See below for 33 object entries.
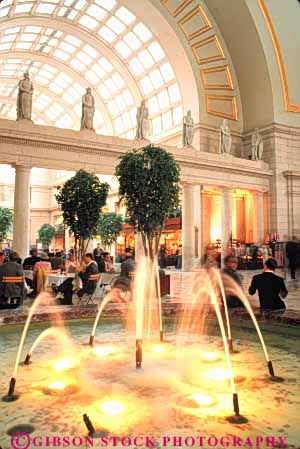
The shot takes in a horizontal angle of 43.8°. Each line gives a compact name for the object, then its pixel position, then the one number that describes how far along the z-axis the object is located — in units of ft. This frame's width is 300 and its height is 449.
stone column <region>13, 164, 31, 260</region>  48.29
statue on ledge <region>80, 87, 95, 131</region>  54.95
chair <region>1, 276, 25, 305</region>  23.08
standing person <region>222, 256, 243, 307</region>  19.94
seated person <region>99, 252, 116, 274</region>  40.04
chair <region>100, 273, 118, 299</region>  33.91
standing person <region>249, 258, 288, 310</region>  18.60
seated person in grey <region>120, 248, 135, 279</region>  29.91
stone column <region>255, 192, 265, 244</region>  75.00
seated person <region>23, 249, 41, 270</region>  37.35
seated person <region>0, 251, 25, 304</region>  23.12
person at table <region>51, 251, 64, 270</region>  50.76
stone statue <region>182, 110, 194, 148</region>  64.49
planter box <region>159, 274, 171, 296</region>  31.60
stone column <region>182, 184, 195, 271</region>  62.95
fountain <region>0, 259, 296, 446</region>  9.50
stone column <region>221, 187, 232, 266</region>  68.08
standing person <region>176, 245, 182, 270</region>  74.46
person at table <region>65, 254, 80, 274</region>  33.75
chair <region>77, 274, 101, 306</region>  26.02
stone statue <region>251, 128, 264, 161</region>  76.59
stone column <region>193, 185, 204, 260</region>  80.38
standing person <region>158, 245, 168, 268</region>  79.03
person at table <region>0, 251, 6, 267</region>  25.84
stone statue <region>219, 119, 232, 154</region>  70.13
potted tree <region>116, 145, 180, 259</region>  28.68
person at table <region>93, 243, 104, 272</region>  42.32
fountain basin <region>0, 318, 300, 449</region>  8.81
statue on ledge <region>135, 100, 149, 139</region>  59.47
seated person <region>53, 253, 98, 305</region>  26.23
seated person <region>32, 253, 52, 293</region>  30.35
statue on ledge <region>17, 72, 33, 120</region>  49.67
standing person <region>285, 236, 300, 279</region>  45.62
